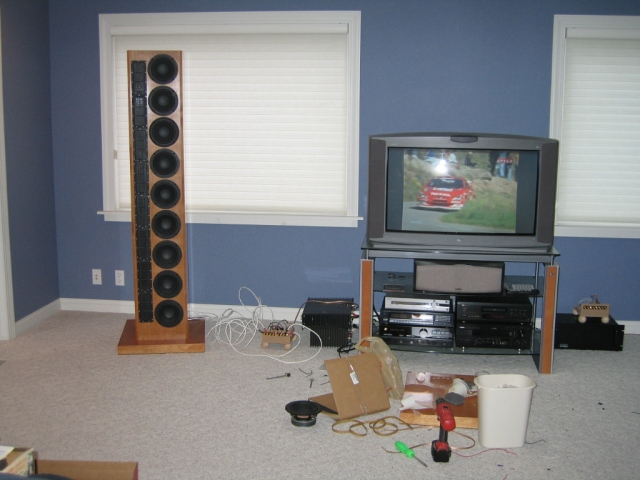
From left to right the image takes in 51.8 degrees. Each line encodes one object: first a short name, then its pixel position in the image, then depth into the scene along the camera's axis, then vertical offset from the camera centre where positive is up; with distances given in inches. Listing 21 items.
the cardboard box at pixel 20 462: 61.1 -28.1
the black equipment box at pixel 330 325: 143.3 -34.0
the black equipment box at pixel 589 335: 144.0 -35.4
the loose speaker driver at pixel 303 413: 105.8 -39.2
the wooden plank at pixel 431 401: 106.8 -39.3
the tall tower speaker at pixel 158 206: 132.2 -8.3
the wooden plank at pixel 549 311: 128.5 -27.1
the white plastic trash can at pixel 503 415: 98.2 -36.5
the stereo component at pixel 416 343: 135.9 -35.6
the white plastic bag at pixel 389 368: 116.9 -35.6
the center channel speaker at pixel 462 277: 133.1 -21.4
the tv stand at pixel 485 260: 128.8 -20.2
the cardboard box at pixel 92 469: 71.0 -33.1
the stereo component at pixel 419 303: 135.9 -27.4
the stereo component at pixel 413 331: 136.1 -33.4
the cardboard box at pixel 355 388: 108.2 -36.6
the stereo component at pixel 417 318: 135.9 -30.6
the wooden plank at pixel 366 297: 132.7 -25.9
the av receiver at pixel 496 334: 134.1 -33.1
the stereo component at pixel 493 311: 133.6 -28.3
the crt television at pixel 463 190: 131.3 -4.1
